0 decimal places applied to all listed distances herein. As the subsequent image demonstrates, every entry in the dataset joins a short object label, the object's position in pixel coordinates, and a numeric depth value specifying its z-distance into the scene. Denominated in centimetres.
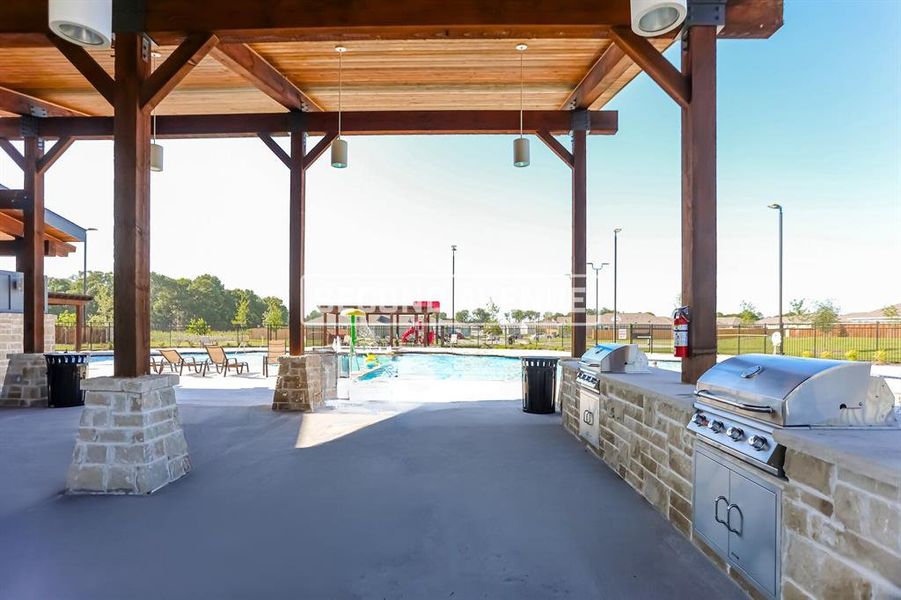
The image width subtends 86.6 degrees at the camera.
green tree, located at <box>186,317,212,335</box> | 2564
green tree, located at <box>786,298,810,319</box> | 2753
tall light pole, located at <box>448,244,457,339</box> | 2239
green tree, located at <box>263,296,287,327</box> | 2909
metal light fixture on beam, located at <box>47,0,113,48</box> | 304
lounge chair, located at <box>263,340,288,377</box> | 1220
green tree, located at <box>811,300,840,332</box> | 1743
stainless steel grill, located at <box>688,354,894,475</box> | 185
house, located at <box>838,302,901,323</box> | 4510
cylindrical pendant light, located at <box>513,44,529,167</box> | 517
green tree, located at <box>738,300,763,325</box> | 2962
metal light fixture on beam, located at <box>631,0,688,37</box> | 288
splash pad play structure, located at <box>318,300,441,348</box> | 1855
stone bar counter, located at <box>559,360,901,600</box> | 138
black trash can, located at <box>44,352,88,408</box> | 659
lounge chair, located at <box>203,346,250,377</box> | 1110
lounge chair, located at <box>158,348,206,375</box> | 1078
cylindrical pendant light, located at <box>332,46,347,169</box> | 532
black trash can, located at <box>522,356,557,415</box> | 625
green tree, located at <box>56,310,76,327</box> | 2452
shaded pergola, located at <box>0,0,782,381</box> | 361
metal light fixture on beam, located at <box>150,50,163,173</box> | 543
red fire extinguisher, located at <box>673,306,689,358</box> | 357
